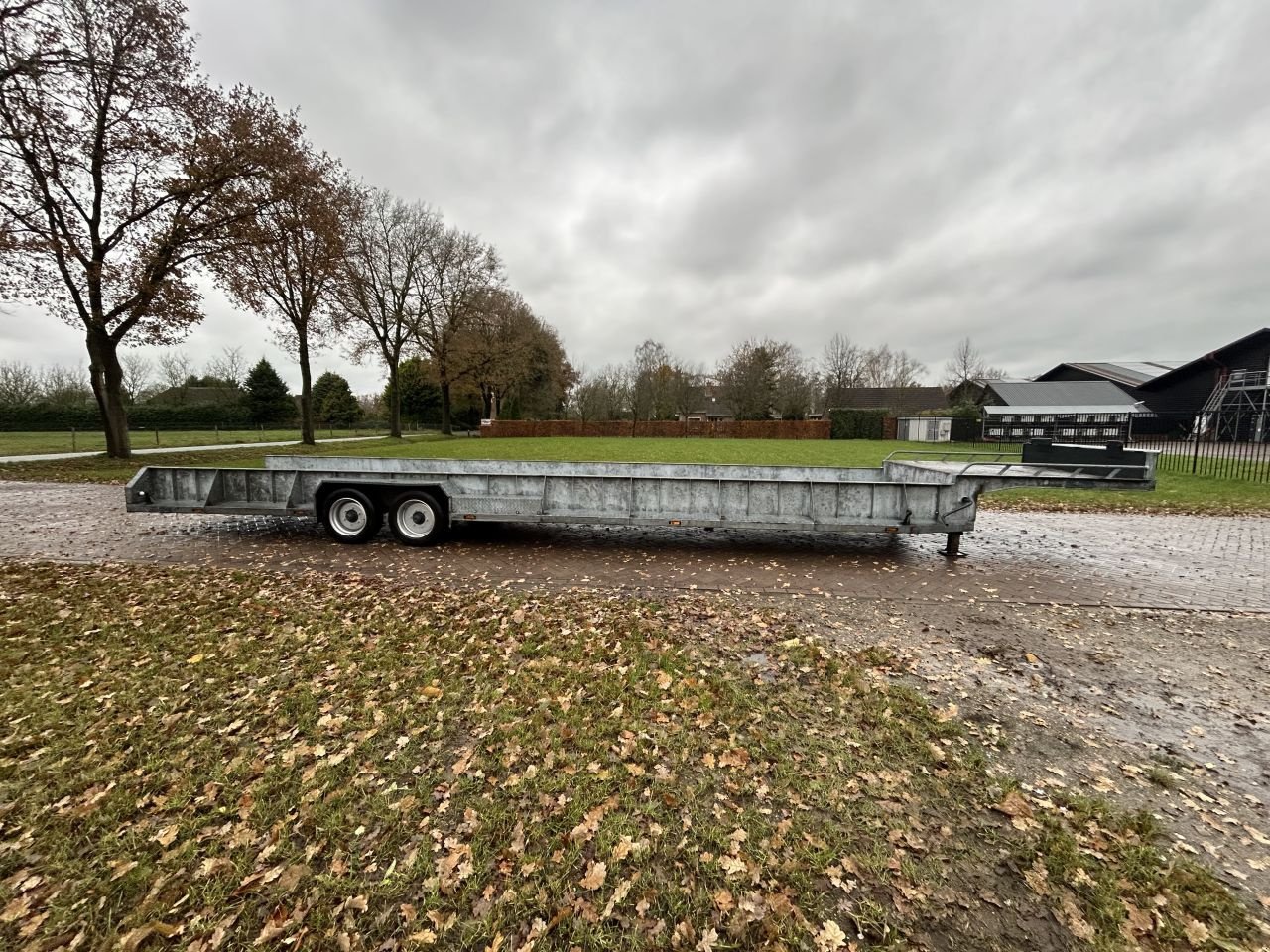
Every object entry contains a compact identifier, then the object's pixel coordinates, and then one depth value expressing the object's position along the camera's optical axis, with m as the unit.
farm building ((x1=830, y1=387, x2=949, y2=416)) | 58.84
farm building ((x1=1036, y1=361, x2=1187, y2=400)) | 38.96
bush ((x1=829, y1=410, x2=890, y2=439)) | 46.19
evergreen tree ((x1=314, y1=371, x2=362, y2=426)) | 52.53
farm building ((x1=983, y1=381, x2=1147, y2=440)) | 34.81
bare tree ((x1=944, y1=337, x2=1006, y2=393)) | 59.81
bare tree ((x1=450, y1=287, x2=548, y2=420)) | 36.59
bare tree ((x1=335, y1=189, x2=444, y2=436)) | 30.56
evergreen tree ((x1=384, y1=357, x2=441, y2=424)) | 53.12
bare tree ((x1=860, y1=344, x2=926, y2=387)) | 65.31
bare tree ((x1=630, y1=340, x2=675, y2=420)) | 53.62
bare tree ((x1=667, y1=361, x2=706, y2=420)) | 54.88
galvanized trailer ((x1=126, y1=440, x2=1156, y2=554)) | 6.51
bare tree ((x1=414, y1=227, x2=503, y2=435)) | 35.00
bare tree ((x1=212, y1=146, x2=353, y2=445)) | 17.61
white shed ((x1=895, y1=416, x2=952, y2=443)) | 41.78
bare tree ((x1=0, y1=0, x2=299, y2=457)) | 14.41
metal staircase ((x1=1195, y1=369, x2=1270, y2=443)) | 22.41
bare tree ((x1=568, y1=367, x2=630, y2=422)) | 53.19
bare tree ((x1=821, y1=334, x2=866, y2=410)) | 58.25
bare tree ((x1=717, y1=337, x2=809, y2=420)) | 50.88
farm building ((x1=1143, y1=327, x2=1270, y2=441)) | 25.29
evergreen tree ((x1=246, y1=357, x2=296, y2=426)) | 45.78
